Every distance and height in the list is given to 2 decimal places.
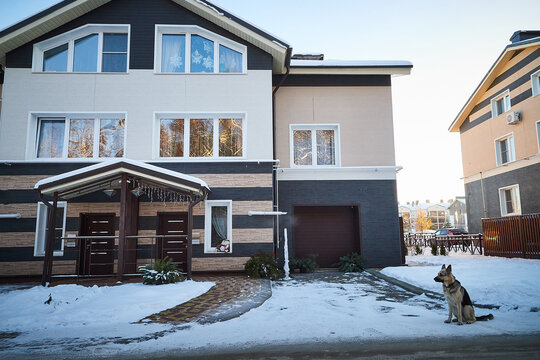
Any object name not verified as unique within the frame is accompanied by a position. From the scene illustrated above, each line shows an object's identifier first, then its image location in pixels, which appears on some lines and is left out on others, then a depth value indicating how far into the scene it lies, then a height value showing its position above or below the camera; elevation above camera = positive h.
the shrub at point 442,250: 17.86 -1.08
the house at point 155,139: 11.98 +3.07
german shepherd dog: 5.76 -1.09
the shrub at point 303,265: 12.99 -1.24
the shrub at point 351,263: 13.14 -1.22
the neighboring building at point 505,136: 17.33 +4.79
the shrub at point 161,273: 9.16 -1.08
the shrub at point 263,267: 11.23 -1.15
